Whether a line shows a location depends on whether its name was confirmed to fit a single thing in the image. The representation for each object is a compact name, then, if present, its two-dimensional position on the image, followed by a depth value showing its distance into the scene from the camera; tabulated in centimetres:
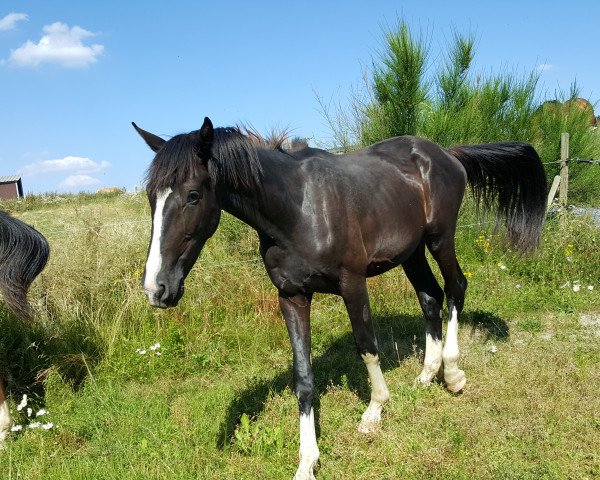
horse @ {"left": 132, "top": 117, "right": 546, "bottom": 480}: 251
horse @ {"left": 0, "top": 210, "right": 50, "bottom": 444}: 347
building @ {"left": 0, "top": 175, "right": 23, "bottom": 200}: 3035
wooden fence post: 798
